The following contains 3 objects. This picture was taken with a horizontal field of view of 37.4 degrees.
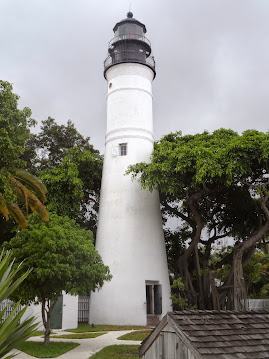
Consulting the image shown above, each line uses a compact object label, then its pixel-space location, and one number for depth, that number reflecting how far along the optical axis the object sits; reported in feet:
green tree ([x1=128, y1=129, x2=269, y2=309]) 65.46
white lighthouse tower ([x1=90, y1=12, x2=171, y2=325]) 73.15
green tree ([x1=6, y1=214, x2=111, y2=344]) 44.93
